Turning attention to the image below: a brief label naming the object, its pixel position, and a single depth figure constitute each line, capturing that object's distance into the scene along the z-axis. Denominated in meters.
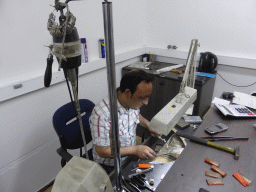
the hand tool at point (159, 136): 1.21
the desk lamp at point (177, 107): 0.94
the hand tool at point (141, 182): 0.86
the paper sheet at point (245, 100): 1.42
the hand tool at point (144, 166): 0.98
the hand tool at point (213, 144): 0.96
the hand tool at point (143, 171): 0.93
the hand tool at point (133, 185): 0.85
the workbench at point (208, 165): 0.80
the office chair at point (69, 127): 1.24
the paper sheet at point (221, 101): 1.57
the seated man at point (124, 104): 1.15
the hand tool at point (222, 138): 1.07
